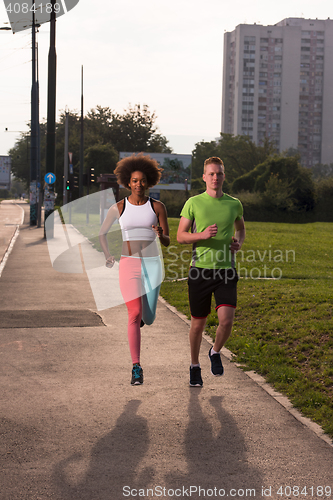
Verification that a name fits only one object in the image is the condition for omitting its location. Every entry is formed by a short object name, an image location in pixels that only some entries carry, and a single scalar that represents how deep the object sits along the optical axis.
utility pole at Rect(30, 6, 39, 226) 33.44
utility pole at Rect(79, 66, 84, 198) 34.22
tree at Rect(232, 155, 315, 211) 50.97
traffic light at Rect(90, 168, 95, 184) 35.00
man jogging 4.98
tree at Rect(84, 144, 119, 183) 66.94
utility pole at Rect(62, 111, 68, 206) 37.66
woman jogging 5.07
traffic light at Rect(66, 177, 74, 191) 33.06
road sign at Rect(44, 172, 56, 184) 25.74
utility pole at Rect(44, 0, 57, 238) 24.48
